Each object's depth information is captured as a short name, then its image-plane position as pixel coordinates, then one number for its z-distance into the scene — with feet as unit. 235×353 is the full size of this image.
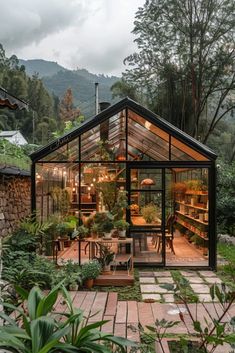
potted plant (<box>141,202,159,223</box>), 27.58
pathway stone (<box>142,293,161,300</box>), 20.30
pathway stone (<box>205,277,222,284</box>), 23.88
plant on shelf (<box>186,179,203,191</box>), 29.40
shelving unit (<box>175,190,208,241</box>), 28.63
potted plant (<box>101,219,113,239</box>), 25.46
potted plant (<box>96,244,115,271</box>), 25.00
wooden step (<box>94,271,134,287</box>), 23.32
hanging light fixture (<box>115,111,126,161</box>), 27.73
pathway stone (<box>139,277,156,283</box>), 23.90
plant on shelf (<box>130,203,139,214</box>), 27.81
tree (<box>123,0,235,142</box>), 59.88
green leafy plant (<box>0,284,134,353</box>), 8.48
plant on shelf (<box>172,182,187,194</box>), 30.54
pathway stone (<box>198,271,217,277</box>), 25.59
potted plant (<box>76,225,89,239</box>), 25.67
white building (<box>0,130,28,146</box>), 67.14
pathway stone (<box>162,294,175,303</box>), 19.75
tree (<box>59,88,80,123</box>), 124.49
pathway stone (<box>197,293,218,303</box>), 19.75
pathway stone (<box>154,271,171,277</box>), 25.46
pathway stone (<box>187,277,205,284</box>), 23.64
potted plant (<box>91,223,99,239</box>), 25.64
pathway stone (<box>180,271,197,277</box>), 25.54
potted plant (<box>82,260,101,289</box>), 22.58
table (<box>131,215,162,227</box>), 27.53
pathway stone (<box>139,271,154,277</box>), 25.53
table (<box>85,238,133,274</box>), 25.04
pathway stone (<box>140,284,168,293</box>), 21.66
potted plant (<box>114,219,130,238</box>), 25.49
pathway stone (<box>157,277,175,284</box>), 23.71
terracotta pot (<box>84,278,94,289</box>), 22.66
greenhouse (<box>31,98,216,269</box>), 26.94
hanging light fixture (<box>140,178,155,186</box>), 27.76
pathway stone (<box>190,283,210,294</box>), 21.58
